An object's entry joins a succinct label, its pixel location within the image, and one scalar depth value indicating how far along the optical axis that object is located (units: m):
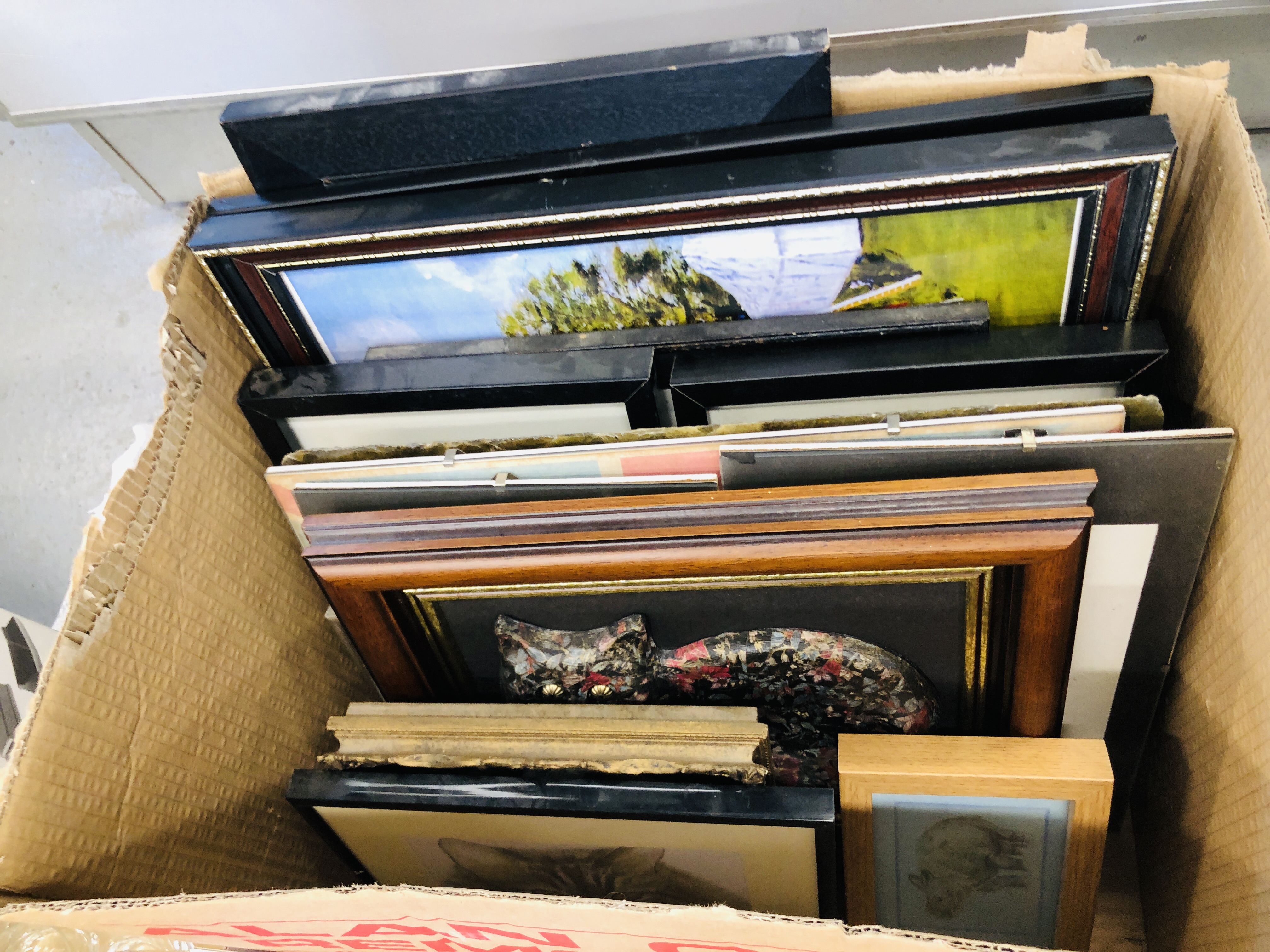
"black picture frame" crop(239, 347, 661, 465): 0.71
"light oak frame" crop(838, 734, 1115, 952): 0.66
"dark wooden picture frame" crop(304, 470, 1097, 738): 0.60
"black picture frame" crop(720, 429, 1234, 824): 0.61
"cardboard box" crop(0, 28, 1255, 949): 0.59
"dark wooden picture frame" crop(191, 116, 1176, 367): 0.61
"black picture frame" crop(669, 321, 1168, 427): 0.66
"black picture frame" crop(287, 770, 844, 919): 0.64
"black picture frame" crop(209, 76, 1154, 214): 0.63
